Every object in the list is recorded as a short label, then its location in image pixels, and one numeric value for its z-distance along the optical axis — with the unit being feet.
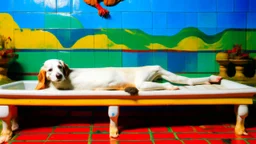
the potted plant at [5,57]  10.12
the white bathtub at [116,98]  8.21
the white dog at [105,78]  8.90
